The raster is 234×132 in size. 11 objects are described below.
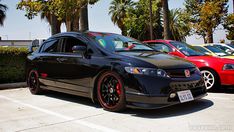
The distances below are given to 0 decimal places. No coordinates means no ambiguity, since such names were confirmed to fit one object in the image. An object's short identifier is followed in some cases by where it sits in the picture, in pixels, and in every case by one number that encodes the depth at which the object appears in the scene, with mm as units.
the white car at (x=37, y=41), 19706
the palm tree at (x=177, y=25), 49922
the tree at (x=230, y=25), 30638
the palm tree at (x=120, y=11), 50438
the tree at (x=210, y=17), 30328
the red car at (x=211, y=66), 6559
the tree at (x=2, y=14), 37656
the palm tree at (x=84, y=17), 12000
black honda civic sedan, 4500
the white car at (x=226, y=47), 13406
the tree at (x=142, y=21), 47656
